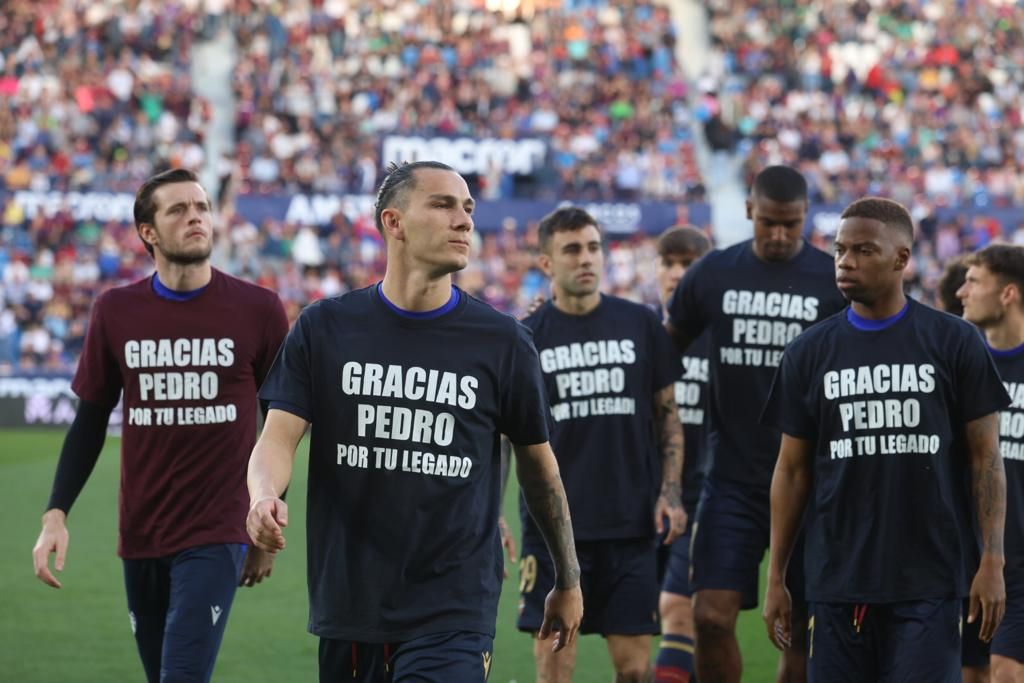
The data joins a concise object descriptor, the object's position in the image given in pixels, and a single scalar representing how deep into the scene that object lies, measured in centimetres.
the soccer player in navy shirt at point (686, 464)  789
